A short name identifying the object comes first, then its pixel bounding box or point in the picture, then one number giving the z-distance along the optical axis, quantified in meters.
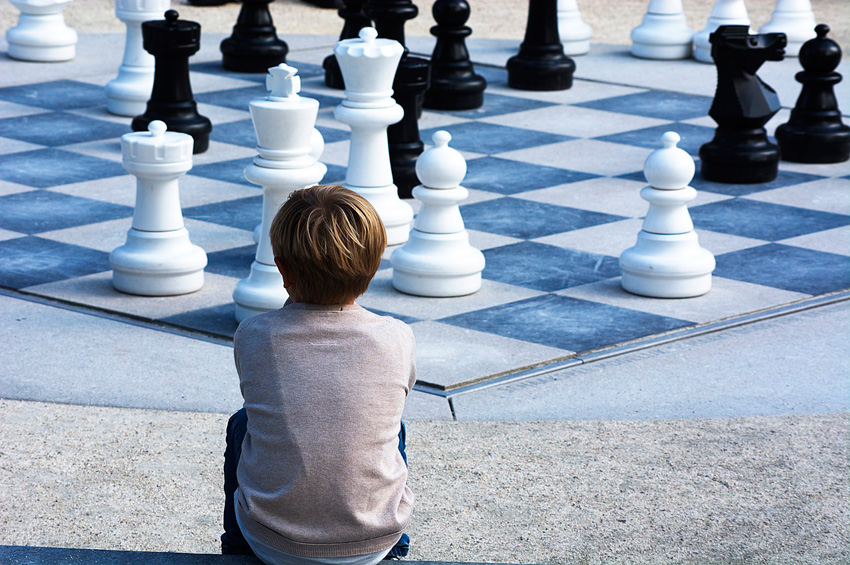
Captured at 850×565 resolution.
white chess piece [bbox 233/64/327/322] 6.81
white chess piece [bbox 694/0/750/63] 14.54
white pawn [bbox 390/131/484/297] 7.34
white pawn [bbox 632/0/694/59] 15.27
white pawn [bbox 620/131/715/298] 7.40
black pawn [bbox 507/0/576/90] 13.12
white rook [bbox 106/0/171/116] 11.70
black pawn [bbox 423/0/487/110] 12.10
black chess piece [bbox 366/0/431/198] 9.50
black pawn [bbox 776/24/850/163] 10.47
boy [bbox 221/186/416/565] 3.39
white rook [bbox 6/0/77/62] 14.04
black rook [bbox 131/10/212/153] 10.24
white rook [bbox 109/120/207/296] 7.22
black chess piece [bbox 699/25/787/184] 9.83
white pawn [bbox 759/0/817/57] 15.42
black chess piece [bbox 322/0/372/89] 12.92
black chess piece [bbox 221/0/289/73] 13.83
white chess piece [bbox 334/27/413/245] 8.08
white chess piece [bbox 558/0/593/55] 15.28
